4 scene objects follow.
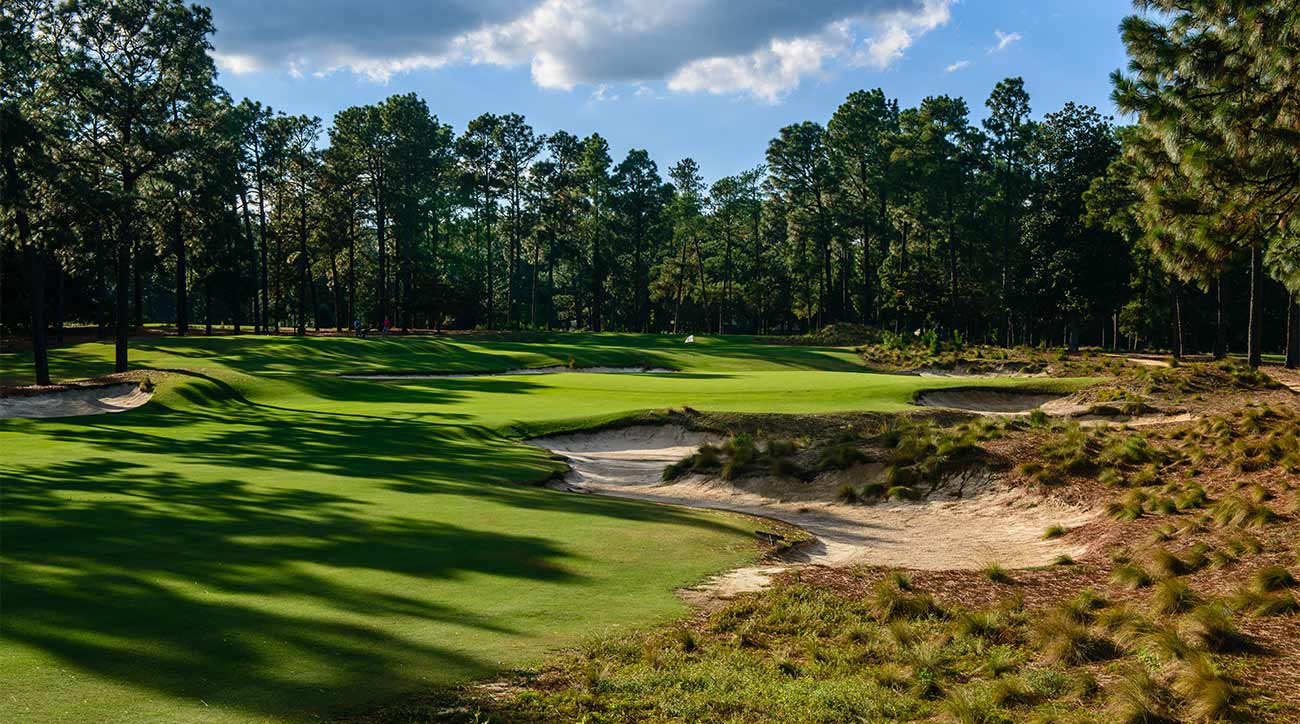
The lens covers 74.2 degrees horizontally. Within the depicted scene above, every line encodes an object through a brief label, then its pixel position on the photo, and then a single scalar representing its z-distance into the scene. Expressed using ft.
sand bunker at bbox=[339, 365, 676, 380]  158.20
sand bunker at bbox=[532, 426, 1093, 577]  44.37
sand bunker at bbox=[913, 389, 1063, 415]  100.32
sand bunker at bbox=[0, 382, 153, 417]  88.17
